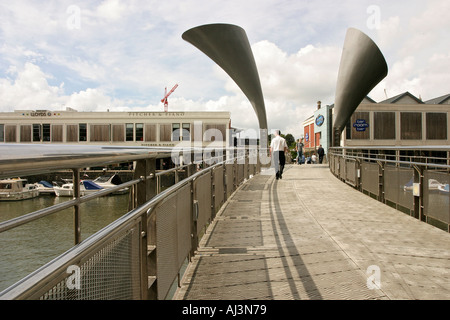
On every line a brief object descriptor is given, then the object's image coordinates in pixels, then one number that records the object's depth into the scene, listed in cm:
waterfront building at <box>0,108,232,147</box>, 5416
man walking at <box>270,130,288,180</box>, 1330
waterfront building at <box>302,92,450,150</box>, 4747
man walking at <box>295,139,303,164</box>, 2758
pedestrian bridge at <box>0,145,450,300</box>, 157
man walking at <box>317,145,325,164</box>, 3034
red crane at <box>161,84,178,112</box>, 12920
